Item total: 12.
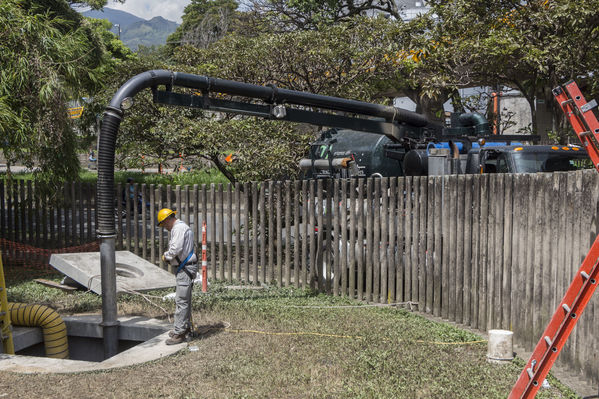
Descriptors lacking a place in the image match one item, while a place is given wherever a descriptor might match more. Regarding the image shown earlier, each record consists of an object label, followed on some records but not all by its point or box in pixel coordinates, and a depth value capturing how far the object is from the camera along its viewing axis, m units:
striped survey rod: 10.93
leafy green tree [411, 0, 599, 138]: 13.88
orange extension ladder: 4.66
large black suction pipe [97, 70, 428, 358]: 8.20
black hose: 8.17
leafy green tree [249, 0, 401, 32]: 23.98
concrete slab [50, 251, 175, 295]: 10.59
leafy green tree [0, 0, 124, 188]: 10.91
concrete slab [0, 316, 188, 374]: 6.80
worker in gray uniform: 7.69
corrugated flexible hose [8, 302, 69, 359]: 8.59
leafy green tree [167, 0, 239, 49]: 43.00
